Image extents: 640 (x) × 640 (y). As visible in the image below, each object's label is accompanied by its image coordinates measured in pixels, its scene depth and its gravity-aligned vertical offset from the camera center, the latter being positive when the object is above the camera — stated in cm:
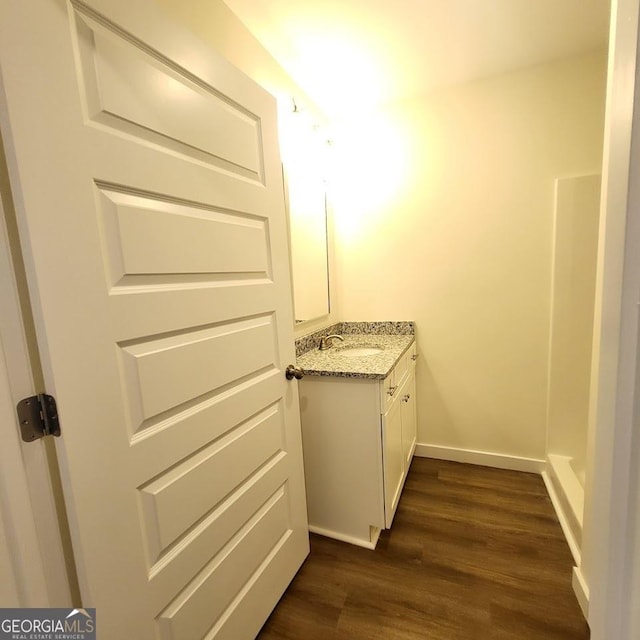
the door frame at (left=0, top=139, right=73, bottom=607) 61 -34
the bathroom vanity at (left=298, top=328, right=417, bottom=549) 152 -81
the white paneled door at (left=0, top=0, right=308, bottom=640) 62 -2
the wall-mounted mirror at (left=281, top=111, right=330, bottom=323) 179 +40
